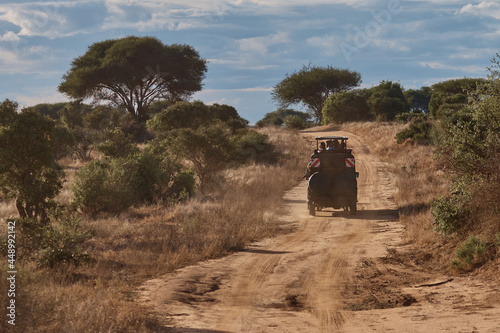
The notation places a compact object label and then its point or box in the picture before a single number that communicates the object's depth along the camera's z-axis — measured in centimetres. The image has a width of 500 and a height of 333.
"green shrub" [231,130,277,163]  3550
